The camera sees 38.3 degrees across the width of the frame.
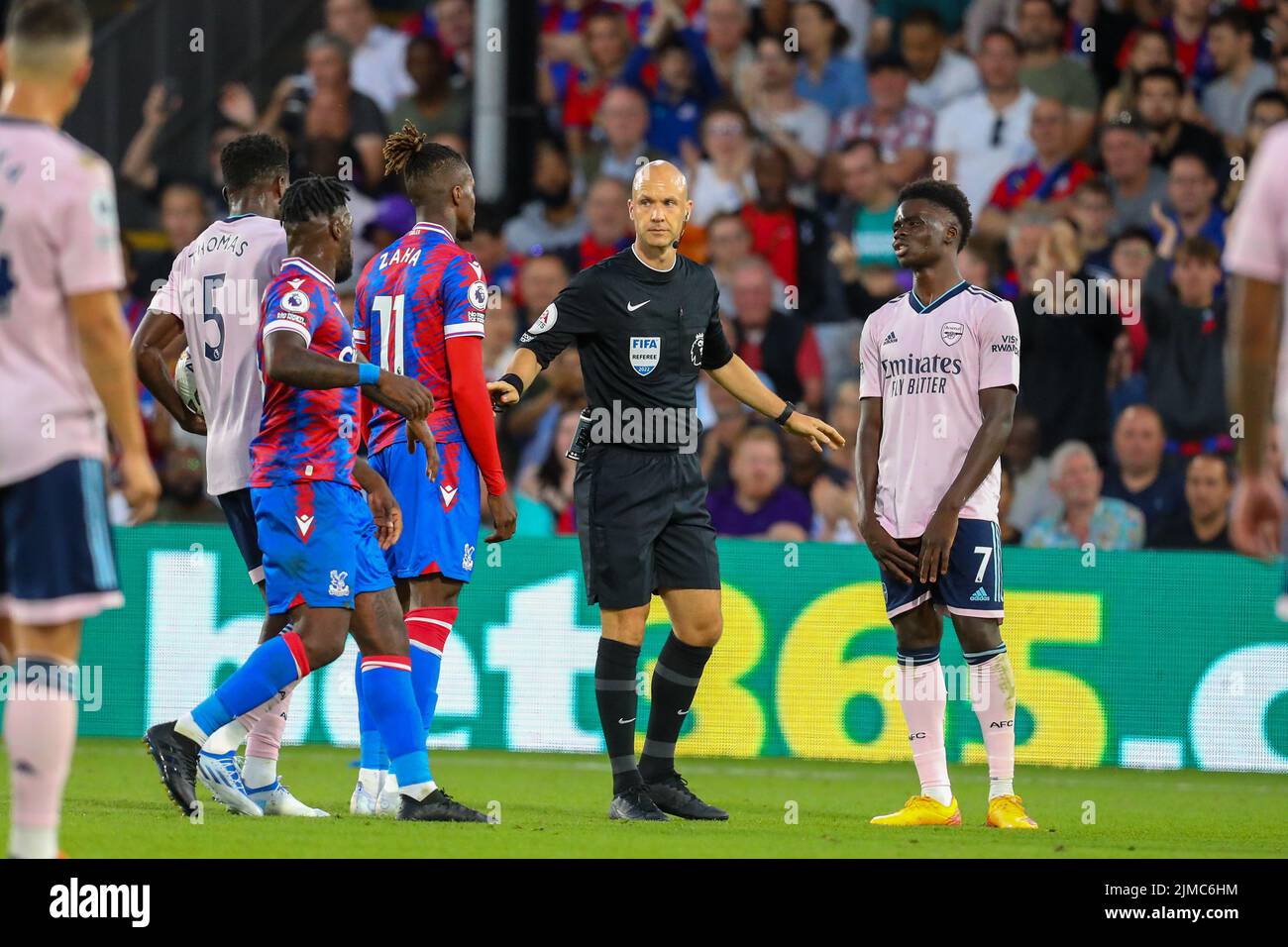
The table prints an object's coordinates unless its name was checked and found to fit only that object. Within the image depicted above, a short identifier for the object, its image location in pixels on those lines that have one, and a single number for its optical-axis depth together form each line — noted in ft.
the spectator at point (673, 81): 46.57
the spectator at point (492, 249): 45.60
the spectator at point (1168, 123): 41.83
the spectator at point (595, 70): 48.11
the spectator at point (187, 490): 42.96
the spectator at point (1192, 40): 43.70
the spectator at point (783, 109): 45.34
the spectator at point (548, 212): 46.42
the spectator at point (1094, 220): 40.45
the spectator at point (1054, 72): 43.19
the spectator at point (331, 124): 47.03
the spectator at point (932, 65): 44.98
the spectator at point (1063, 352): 39.86
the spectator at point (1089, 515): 37.93
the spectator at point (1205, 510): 37.24
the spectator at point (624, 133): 46.14
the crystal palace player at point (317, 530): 21.44
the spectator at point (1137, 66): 42.80
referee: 23.98
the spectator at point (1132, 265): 40.16
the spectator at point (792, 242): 42.98
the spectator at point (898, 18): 46.37
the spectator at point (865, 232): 42.42
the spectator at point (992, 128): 43.34
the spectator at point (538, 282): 43.27
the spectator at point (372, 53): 48.91
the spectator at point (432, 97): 47.83
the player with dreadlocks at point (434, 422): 22.85
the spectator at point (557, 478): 40.57
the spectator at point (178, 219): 45.88
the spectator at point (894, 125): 43.60
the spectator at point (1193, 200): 40.86
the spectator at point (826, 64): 46.14
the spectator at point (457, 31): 48.96
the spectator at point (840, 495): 39.75
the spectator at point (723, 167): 44.83
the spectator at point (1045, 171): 42.24
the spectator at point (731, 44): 46.60
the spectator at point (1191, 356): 39.29
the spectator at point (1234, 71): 43.01
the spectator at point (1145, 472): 37.91
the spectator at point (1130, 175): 41.63
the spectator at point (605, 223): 44.55
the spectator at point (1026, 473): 39.06
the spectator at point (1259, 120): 40.65
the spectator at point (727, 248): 43.29
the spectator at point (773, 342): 41.75
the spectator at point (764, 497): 39.27
